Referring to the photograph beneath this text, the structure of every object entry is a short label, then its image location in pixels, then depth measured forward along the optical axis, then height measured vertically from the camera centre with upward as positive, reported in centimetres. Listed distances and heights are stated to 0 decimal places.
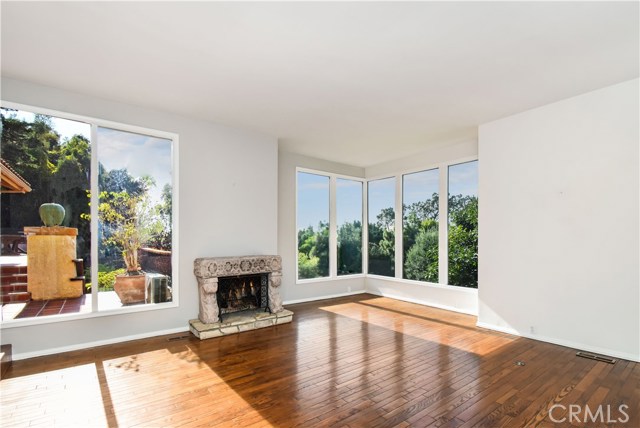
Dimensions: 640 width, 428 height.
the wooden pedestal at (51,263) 365 -50
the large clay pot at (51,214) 370 +7
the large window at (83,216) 356 +5
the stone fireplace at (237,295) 439 -114
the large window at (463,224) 546 -8
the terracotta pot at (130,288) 412 -90
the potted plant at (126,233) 409 -17
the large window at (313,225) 659 -11
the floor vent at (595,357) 342 -152
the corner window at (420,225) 616 -10
